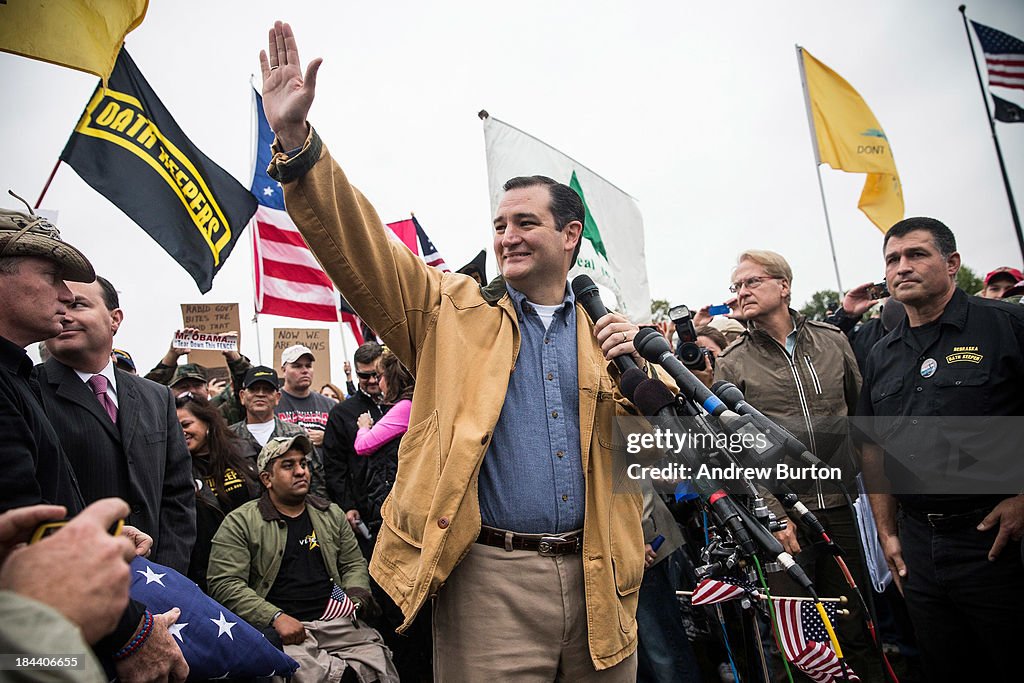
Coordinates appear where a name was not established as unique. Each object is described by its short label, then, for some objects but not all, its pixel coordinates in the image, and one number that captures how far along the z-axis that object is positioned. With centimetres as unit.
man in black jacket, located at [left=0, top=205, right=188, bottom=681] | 161
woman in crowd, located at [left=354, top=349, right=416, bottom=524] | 452
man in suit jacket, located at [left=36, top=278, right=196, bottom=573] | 272
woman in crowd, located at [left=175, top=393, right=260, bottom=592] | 449
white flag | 576
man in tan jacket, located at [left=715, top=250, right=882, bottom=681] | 377
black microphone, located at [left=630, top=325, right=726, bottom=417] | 202
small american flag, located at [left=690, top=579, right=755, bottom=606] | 279
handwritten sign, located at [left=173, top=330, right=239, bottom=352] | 613
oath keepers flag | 469
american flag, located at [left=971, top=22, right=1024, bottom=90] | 968
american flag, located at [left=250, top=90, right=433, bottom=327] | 730
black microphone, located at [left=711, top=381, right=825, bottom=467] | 193
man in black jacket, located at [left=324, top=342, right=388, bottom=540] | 504
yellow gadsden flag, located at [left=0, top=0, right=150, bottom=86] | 296
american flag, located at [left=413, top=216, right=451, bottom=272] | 816
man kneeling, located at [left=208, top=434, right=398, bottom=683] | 380
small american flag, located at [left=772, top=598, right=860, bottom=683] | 251
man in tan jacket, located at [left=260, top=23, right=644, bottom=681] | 204
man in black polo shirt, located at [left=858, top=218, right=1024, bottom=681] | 301
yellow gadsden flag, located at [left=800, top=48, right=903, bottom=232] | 848
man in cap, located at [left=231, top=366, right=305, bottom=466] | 547
